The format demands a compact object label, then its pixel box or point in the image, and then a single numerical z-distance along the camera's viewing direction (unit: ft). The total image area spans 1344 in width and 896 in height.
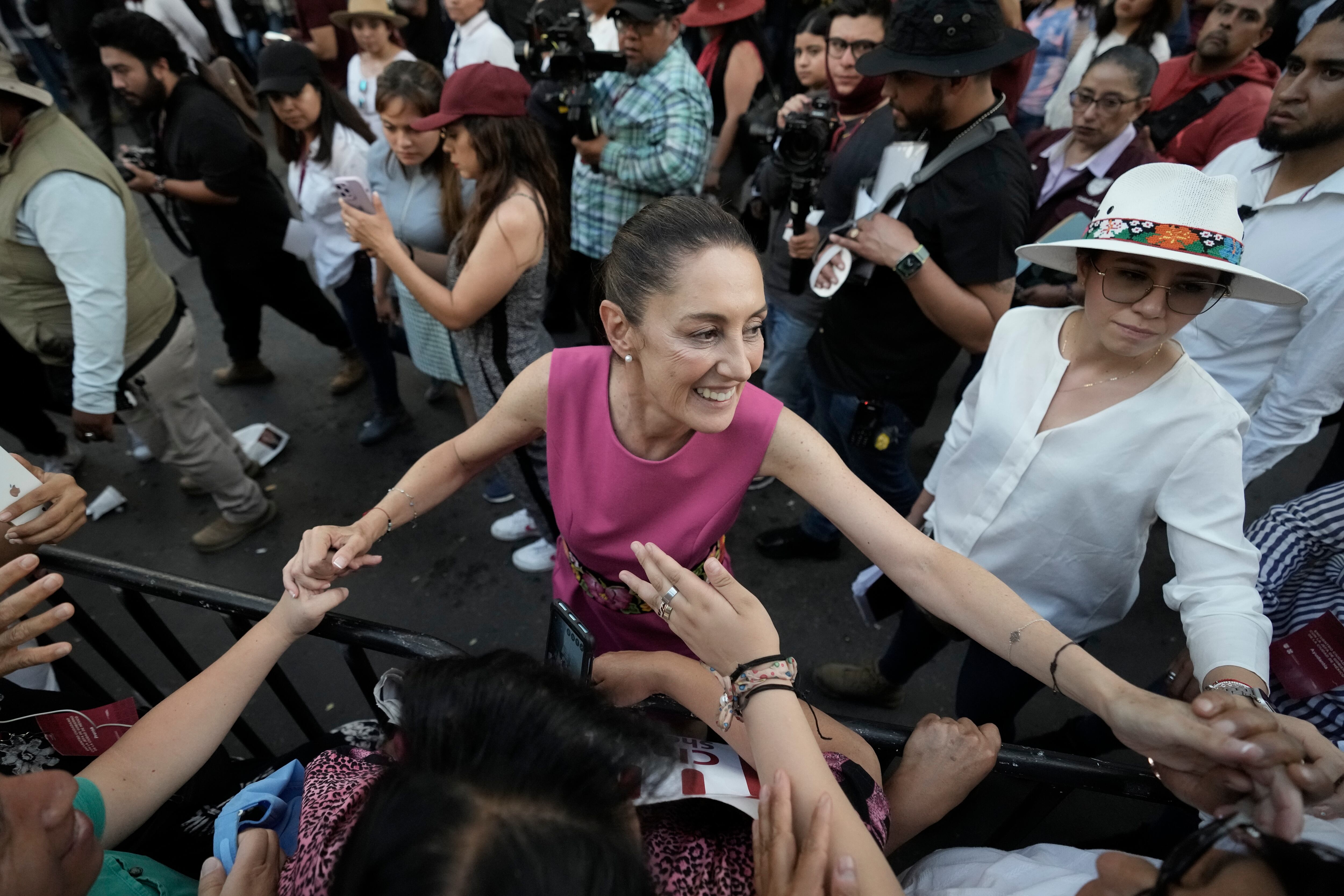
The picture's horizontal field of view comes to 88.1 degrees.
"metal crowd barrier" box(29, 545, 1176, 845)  4.58
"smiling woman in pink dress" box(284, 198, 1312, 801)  4.63
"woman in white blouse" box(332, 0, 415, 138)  13.99
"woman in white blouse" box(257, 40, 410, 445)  10.73
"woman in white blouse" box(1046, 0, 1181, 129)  12.61
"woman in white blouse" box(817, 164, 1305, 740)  4.73
